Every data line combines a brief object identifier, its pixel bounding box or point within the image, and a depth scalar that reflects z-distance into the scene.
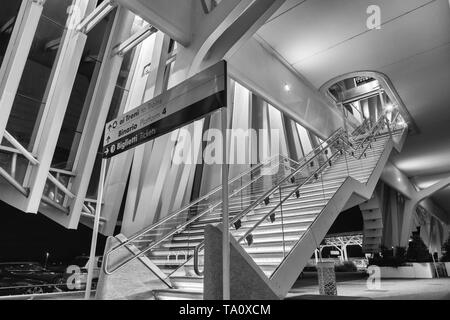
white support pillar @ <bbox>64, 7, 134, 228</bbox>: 6.98
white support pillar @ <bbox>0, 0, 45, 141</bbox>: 5.49
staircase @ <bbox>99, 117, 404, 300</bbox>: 4.52
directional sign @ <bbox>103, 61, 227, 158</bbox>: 2.90
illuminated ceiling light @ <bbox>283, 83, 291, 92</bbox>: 10.09
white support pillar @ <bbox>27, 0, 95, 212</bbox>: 6.05
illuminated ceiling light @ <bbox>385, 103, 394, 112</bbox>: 14.36
